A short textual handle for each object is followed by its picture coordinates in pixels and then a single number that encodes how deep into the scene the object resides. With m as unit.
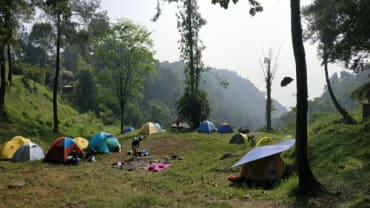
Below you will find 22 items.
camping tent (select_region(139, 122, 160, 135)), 29.28
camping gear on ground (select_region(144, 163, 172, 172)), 15.81
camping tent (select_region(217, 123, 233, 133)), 31.83
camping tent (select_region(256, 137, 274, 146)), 16.69
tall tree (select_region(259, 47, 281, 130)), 39.09
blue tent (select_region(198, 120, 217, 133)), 31.42
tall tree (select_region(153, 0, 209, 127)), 35.09
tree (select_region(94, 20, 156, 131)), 36.75
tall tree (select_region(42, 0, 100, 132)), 25.81
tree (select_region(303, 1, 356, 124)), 22.52
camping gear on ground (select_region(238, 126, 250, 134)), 31.61
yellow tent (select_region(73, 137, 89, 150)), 20.39
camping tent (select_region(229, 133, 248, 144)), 23.78
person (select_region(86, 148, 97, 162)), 17.66
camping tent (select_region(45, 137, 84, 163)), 16.75
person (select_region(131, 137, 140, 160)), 18.78
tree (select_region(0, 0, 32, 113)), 9.88
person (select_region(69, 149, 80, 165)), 16.52
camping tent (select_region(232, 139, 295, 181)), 12.06
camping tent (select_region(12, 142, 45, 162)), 16.92
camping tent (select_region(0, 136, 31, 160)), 17.16
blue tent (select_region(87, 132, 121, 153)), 19.94
